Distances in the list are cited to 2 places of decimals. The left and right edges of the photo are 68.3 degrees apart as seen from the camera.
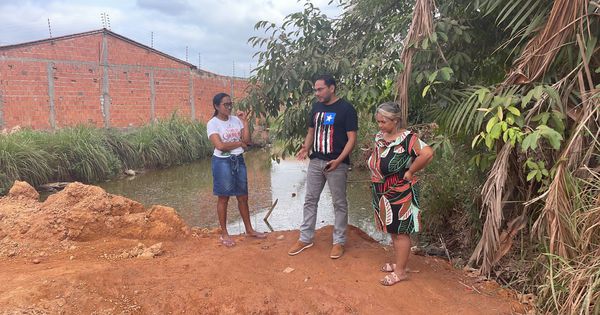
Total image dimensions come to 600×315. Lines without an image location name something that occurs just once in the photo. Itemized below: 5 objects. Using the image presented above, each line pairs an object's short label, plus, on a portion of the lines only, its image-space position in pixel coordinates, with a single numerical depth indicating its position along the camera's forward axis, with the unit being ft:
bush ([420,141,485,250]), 14.30
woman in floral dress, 10.54
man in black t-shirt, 12.06
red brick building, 35.96
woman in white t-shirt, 13.75
